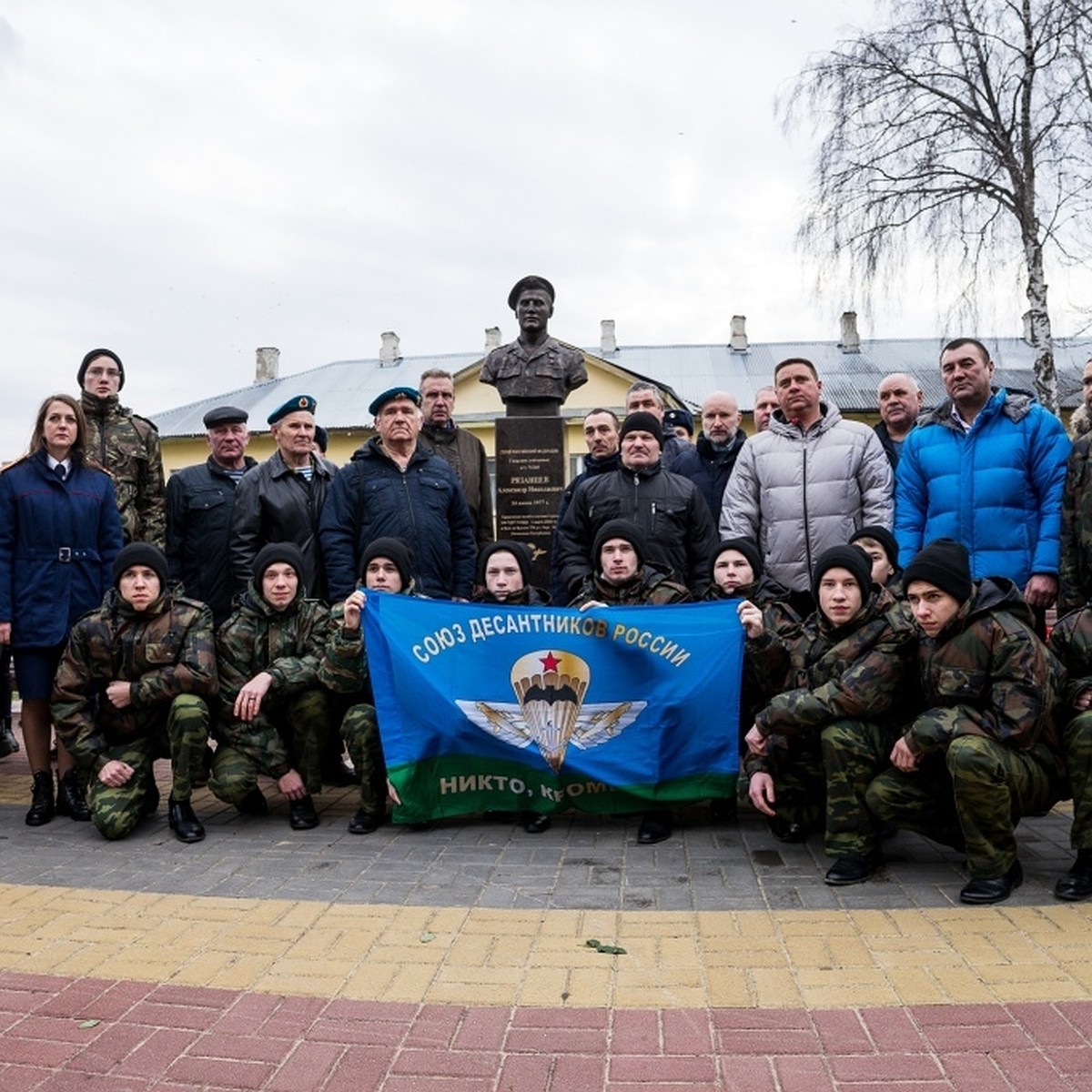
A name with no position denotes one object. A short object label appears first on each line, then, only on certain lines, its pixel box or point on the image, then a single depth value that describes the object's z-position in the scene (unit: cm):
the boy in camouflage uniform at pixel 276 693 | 523
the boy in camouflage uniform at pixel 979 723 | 387
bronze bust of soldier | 777
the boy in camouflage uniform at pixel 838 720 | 428
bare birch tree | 1457
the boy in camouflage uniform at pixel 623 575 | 517
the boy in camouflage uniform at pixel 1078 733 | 391
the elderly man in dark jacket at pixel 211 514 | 641
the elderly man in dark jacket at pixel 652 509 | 575
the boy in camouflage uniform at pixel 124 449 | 616
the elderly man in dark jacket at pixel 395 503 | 583
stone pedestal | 753
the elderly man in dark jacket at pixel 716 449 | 665
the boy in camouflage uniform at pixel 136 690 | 509
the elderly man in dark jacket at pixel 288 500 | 601
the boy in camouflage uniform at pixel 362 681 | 511
